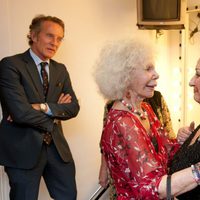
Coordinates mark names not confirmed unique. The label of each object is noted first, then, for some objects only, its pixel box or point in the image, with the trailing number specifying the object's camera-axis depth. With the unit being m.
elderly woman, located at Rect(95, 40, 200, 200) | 1.12
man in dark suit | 1.89
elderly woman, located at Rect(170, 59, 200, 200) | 1.15
